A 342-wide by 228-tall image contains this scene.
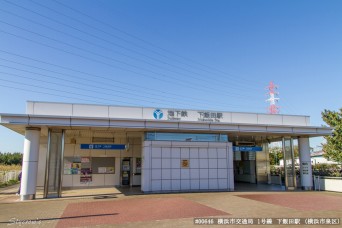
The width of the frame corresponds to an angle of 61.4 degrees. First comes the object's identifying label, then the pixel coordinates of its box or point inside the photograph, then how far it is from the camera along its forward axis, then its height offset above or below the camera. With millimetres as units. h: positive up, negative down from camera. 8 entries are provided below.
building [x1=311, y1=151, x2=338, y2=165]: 48706 +54
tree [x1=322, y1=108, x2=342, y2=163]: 22981 +1562
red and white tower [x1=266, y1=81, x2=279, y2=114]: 41844 +8502
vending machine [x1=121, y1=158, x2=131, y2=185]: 22766 -1006
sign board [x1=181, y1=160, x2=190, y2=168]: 18219 -359
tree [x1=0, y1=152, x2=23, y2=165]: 70688 +41
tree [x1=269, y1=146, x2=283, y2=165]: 41344 +470
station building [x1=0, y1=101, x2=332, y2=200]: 15767 +923
